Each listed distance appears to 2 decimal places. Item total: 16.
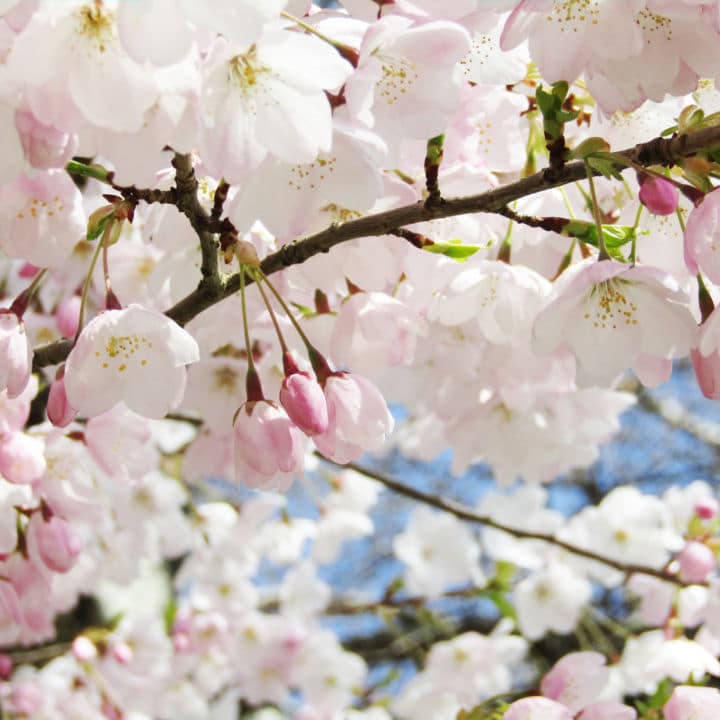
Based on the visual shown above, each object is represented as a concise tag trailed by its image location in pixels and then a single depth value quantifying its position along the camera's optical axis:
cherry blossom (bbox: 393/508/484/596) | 1.18
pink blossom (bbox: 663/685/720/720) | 0.57
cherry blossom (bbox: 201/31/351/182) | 0.49
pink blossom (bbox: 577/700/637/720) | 0.58
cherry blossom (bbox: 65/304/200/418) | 0.52
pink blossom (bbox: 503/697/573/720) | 0.57
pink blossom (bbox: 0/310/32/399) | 0.52
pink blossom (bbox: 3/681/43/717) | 0.91
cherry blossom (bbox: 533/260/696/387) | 0.53
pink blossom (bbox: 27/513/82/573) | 0.59
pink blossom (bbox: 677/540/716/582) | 0.72
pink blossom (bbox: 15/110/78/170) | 0.48
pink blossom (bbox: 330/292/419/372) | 0.57
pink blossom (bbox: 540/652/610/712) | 0.61
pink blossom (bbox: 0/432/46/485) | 0.57
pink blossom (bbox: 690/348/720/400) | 0.51
